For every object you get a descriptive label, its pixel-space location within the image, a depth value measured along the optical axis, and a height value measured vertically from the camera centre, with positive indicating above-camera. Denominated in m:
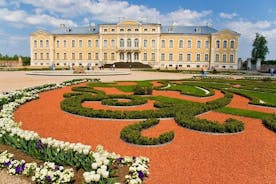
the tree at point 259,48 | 55.44 +4.72
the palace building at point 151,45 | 59.25 +5.77
